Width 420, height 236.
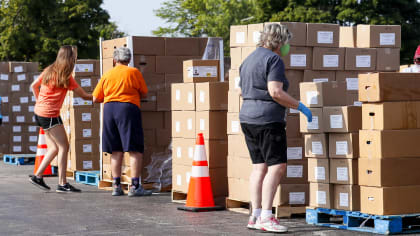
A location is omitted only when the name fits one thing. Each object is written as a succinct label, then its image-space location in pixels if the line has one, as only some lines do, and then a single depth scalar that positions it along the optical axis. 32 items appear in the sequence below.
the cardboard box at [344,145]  12.75
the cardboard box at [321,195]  13.10
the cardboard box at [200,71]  16.82
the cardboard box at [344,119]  12.78
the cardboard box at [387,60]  15.15
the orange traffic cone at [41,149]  22.62
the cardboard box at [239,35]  14.75
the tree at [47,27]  67.28
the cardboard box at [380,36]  15.52
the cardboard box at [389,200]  12.17
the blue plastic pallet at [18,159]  29.47
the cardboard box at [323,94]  13.26
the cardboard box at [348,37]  16.60
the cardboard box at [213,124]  15.87
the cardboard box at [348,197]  12.82
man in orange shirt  17.49
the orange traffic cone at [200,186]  15.11
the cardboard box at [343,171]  12.81
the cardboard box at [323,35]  14.50
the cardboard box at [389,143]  12.22
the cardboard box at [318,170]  13.13
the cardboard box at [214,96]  15.85
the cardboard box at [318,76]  14.50
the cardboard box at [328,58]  14.57
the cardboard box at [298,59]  14.29
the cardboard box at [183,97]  16.45
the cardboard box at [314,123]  13.18
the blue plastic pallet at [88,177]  20.89
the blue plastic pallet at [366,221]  12.17
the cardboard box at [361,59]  14.86
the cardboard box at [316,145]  13.15
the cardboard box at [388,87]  12.28
